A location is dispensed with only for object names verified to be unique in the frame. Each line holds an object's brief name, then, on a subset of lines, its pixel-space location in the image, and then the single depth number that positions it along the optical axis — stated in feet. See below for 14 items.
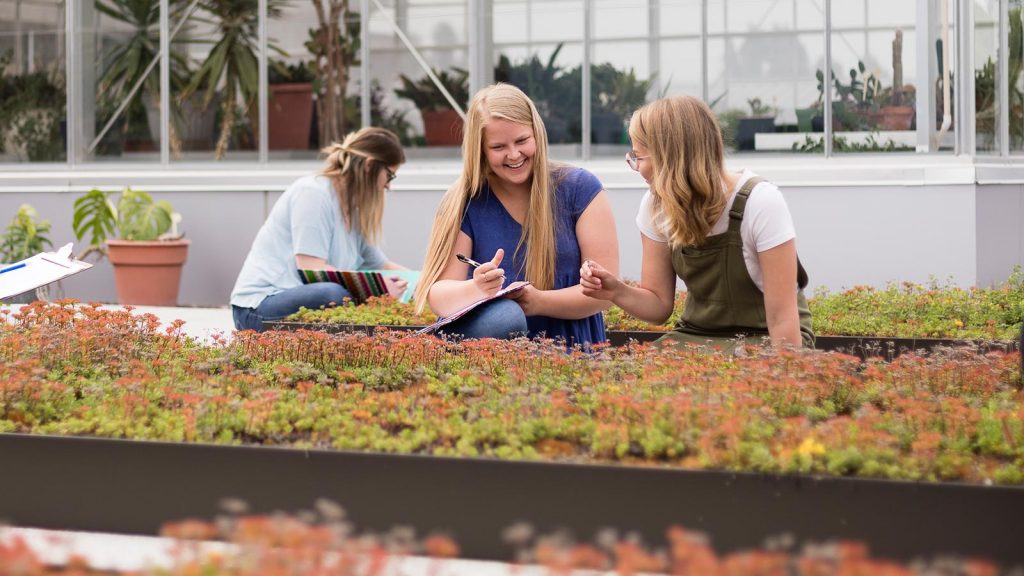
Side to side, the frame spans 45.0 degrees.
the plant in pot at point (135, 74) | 38.27
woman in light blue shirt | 21.35
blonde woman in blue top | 15.08
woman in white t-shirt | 13.62
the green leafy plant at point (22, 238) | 35.32
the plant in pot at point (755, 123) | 32.91
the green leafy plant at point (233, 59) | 37.29
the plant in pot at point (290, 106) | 37.09
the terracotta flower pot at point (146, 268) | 35.27
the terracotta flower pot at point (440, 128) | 35.88
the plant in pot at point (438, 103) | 35.68
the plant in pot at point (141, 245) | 35.37
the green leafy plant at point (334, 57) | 36.63
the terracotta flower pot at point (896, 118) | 31.42
